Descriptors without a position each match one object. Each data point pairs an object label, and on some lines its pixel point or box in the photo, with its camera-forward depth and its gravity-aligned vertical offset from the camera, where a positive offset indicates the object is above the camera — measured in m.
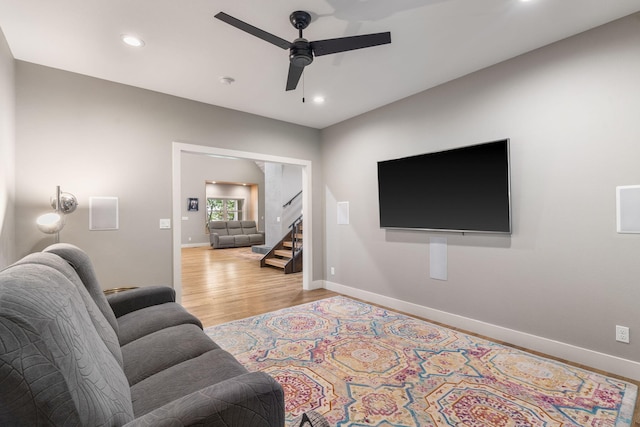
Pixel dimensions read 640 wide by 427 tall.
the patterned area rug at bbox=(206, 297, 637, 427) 1.98 -1.32
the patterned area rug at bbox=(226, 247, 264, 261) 9.09 -1.26
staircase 6.86 -0.95
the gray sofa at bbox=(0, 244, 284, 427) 0.67 -0.47
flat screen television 3.09 +0.28
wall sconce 2.84 +0.04
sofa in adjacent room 11.55 -0.74
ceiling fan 2.07 +1.24
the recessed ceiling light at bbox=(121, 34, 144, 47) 2.61 +1.57
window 13.42 +0.34
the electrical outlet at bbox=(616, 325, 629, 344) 2.42 -0.99
